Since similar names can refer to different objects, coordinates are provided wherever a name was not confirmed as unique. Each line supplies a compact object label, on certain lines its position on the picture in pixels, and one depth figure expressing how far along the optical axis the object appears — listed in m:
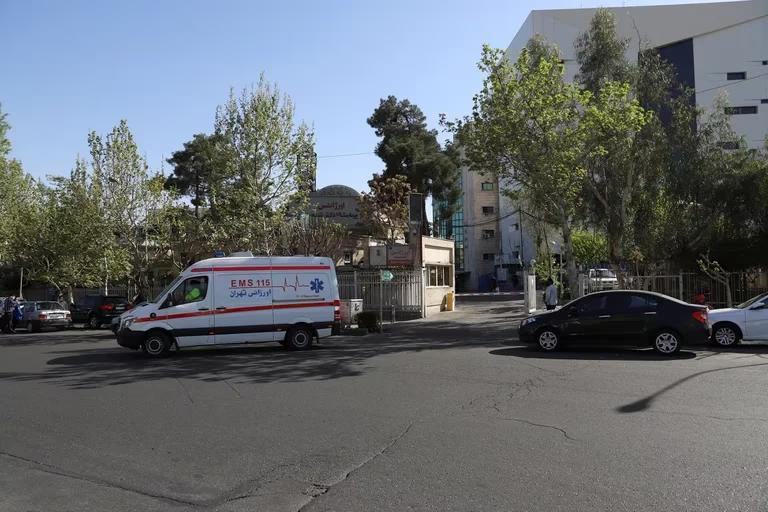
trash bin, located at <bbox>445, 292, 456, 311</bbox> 31.56
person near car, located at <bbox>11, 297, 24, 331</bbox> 28.78
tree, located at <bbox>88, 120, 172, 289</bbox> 28.75
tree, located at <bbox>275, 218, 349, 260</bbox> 26.53
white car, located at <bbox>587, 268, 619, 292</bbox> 28.17
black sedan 13.68
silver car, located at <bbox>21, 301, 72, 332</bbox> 28.42
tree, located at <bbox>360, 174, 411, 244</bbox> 39.69
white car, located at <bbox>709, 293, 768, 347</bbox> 14.77
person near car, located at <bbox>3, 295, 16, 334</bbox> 28.75
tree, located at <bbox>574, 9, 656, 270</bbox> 24.00
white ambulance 15.07
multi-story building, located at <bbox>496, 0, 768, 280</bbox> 60.19
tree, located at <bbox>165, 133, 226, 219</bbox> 45.41
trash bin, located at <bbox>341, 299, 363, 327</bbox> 23.23
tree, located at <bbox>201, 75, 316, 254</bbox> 24.78
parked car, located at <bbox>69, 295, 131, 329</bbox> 28.86
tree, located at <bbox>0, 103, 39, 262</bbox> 33.47
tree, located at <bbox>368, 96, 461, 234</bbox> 47.66
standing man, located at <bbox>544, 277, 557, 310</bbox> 23.98
